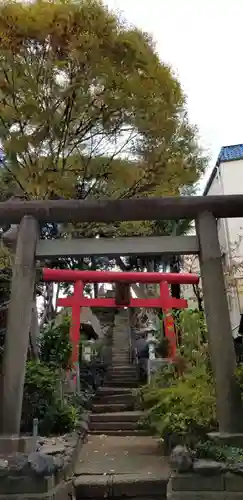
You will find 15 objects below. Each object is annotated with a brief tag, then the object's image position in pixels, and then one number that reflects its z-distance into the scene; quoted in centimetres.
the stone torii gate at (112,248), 642
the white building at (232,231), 1828
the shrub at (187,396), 696
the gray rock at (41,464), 537
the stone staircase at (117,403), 1194
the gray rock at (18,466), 539
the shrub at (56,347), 1123
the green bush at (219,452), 556
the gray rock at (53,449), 673
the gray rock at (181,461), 541
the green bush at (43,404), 829
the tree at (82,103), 930
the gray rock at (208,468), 536
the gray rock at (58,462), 576
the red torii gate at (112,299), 1190
